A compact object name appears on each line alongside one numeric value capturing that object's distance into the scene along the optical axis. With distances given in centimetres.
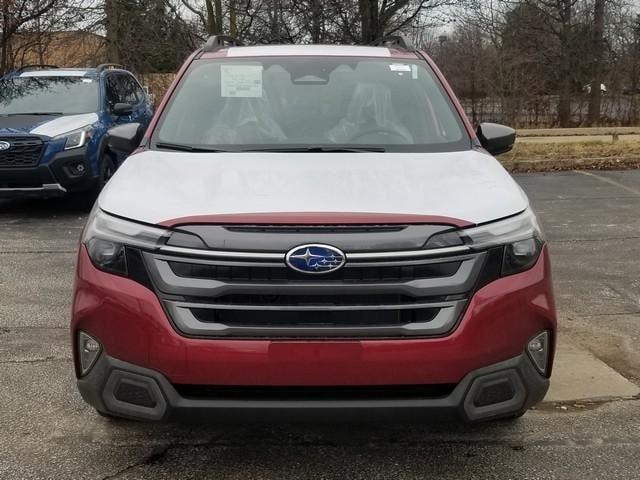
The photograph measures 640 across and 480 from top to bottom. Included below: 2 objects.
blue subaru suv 847
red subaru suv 262
